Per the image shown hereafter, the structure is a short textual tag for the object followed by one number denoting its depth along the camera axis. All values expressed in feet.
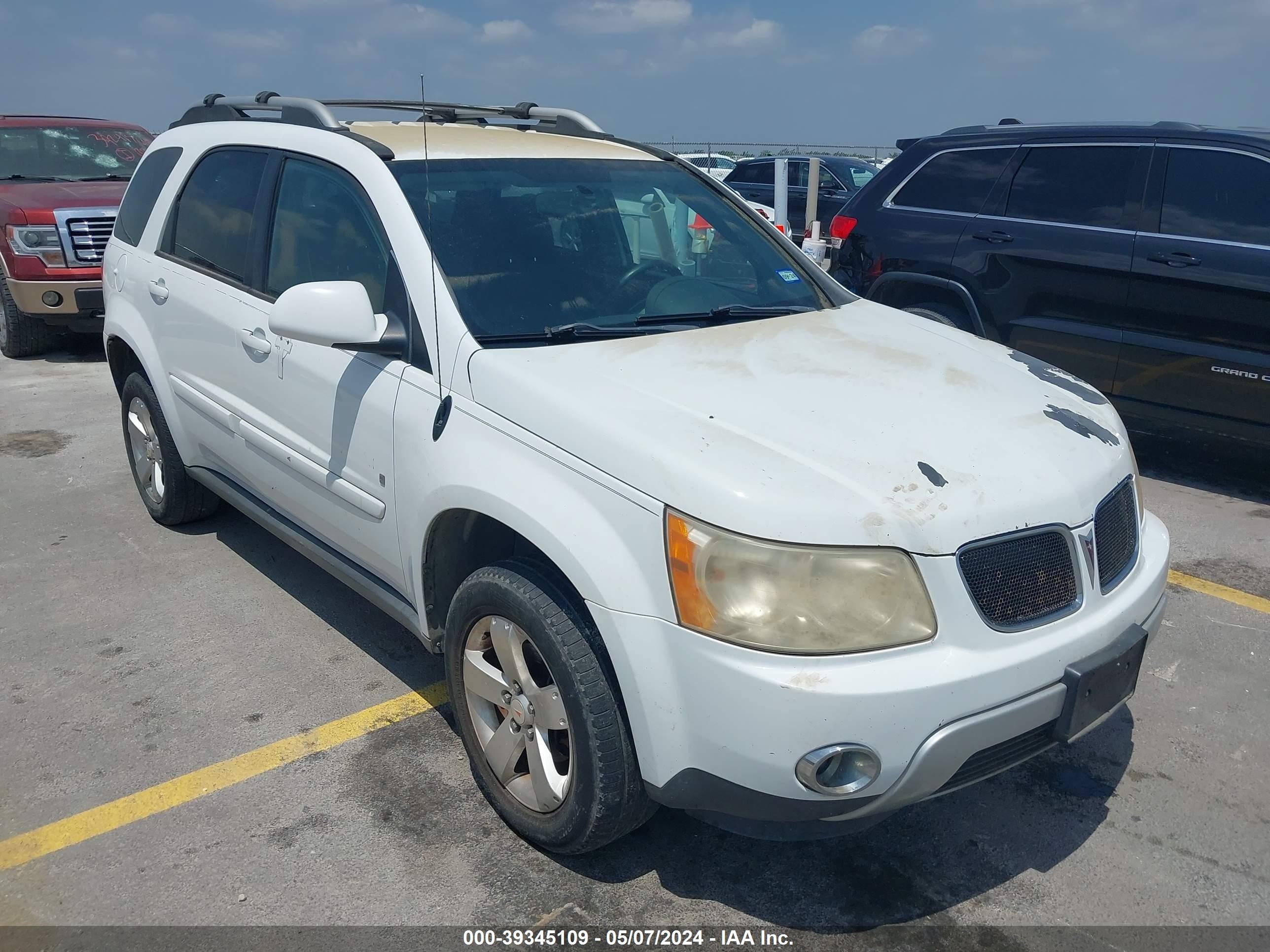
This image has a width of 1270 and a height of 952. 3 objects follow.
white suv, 7.16
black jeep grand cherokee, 16.85
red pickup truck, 27.14
